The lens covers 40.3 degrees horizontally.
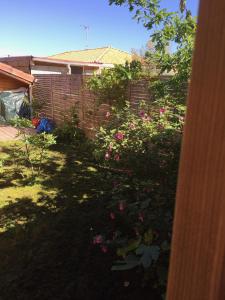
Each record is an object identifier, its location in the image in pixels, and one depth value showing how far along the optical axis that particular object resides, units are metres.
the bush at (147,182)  3.03
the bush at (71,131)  10.91
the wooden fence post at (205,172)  0.59
